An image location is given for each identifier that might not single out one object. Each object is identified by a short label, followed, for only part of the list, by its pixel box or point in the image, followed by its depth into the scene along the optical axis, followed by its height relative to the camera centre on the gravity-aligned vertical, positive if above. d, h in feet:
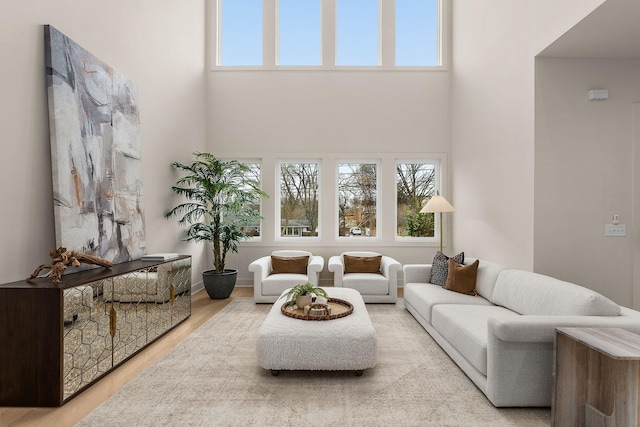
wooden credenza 7.95 -2.84
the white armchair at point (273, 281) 17.21 -3.37
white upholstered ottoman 9.25 -3.52
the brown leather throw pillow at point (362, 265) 18.79 -2.89
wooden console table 6.06 -3.02
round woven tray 10.17 -2.99
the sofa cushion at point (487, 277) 13.03 -2.54
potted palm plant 18.11 -0.02
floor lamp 17.93 +0.04
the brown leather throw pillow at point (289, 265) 18.61 -2.86
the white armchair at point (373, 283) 17.33 -3.50
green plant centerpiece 11.13 -2.60
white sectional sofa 7.70 -3.03
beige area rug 7.50 -4.25
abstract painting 9.74 +1.64
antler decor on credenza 8.68 -1.31
